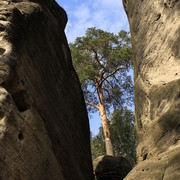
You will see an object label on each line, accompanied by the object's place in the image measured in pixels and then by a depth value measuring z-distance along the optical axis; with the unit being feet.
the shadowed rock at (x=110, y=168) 33.39
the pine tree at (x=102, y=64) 54.88
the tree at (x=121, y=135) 60.50
